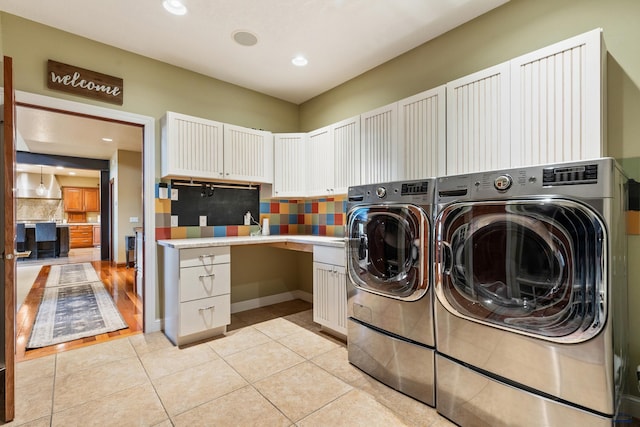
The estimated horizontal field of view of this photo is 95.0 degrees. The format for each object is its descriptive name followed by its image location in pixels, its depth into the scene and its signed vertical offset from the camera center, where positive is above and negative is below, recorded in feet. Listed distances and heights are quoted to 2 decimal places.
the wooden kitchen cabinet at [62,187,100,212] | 31.65 +1.76
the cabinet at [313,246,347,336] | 8.24 -2.21
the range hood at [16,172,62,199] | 29.25 +3.01
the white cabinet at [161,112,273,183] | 9.07 +2.15
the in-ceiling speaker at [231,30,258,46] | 8.01 +4.94
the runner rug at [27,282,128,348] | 9.03 -3.68
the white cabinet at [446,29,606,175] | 4.91 +1.96
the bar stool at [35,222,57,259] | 23.99 -1.88
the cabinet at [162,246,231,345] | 8.12 -2.28
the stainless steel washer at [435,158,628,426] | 3.88 -1.28
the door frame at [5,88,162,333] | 9.24 -0.37
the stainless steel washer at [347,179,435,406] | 5.76 -1.55
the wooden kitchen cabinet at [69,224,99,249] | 30.73 -2.26
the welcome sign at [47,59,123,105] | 7.70 +3.66
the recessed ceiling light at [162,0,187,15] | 6.81 +4.94
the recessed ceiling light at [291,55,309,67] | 9.30 +4.95
